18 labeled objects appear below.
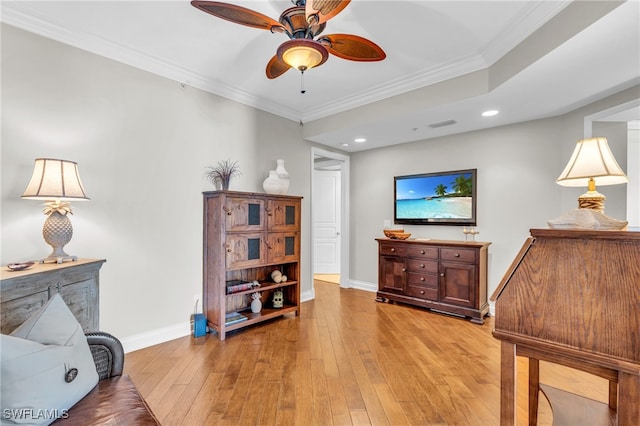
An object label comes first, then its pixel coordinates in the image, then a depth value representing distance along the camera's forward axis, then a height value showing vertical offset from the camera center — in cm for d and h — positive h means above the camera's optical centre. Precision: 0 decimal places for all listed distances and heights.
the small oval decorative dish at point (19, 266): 186 -36
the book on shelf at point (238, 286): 317 -84
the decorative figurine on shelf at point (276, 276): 365 -82
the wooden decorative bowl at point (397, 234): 416 -35
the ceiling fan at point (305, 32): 164 +108
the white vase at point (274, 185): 362 +30
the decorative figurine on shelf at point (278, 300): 365 -111
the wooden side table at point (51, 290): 165 -50
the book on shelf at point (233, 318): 312 -116
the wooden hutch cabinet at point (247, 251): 305 -47
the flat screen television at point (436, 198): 401 +15
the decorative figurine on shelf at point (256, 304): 346 -109
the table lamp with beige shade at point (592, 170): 138 +21
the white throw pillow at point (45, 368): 93 -55
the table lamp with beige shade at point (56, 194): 203 +11
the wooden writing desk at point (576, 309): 93 -34
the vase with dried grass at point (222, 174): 326 +40
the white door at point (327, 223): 643 -30
